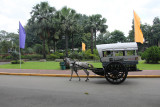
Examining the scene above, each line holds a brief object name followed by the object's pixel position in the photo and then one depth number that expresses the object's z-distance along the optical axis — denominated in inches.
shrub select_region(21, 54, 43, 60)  1307.8
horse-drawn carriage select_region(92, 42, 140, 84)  289.0
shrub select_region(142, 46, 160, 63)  634.8
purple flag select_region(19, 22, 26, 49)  593.9
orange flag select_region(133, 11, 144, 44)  641.6
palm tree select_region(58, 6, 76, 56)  1189.7
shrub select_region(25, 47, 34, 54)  1586.6
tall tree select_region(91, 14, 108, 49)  1355.8
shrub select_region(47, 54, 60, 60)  1207.2
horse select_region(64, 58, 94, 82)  326.0
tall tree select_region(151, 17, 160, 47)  1950.1
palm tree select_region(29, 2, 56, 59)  1213.7
